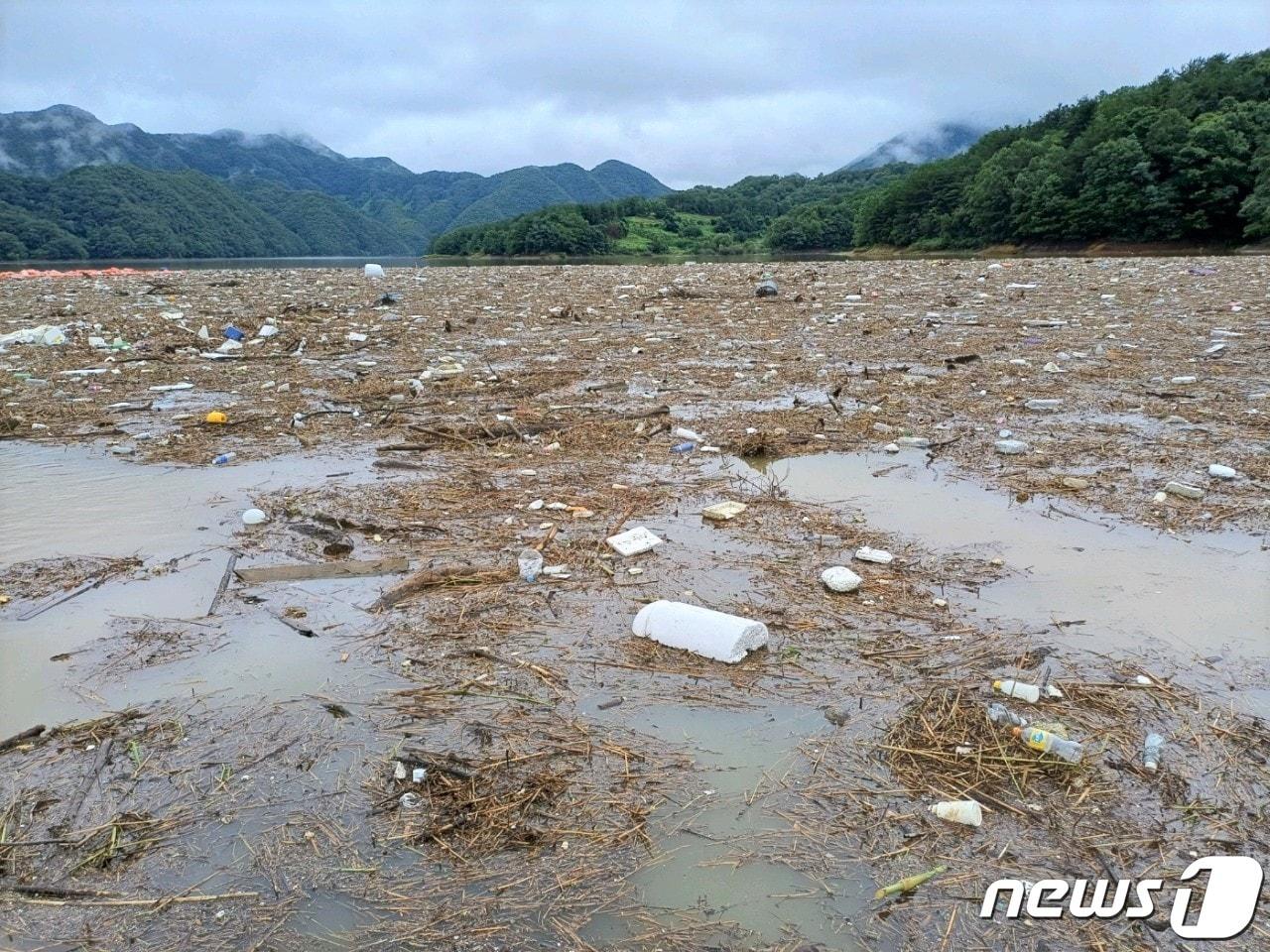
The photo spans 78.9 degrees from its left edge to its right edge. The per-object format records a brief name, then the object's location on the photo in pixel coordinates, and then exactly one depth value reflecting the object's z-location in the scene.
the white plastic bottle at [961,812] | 1.87
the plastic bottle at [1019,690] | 2.35
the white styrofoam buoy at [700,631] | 2.60
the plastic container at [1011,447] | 4.82
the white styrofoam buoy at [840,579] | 3.06
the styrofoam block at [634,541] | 3.46
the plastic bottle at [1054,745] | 2.07
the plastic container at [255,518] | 3.88
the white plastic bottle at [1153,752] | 2.05
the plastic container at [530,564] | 3.26
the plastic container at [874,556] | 3.33
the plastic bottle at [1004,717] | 2.23
